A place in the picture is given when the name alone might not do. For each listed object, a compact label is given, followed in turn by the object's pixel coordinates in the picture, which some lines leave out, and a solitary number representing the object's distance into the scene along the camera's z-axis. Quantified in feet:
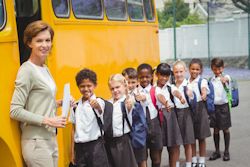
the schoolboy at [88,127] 15.34
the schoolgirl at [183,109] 20.93
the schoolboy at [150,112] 18.92
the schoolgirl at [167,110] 19.62
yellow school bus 13.43
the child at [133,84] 17.98
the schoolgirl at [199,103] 22.03
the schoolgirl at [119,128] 16.30
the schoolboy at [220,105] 23.84
